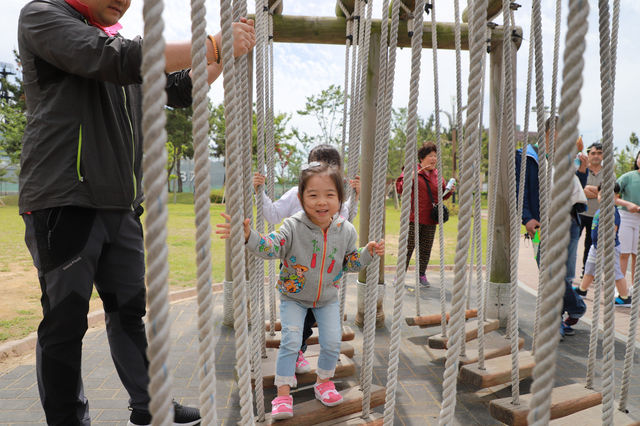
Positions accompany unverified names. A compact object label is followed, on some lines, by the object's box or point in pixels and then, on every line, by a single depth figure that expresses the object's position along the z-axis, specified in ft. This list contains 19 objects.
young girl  6.37
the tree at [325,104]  80.69
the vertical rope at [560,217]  1.89
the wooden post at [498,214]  10.40
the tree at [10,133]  67.26
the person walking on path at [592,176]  13.29
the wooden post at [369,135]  10.55
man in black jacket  3.91
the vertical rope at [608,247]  3.97
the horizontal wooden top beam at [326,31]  10.27
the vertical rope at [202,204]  2.10
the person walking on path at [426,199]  14.35
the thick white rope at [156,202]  1.70
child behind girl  8.11
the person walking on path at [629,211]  12.65
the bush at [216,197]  81.54
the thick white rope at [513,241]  5.92
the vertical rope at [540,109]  5.44
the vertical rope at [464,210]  2.32
